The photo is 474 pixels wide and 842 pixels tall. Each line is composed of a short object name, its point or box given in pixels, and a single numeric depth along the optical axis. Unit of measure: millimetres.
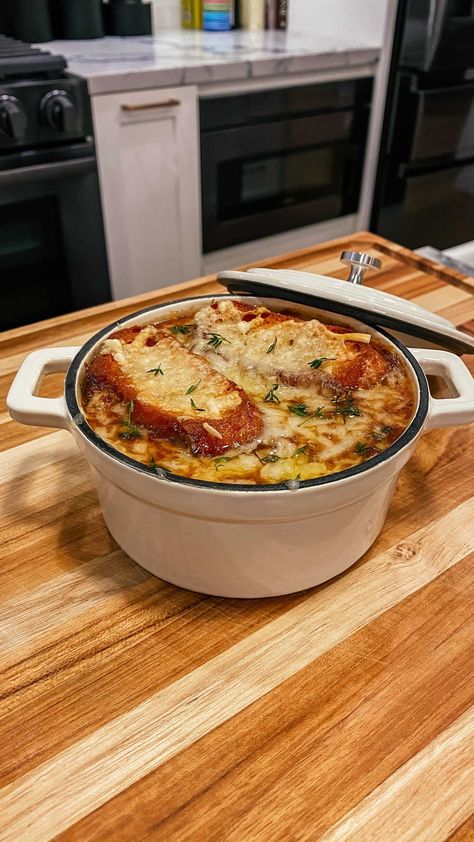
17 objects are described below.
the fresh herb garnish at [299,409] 647
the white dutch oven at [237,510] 507
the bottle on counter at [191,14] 2512
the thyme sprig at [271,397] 672
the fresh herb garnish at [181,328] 761
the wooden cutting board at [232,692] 465
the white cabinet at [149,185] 1799
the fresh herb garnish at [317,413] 646
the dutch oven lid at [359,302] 716
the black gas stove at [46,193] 1624
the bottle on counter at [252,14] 2512
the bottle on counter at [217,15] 2445
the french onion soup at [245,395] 591
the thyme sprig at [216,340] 737
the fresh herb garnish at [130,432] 611
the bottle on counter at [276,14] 2498
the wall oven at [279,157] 2004
